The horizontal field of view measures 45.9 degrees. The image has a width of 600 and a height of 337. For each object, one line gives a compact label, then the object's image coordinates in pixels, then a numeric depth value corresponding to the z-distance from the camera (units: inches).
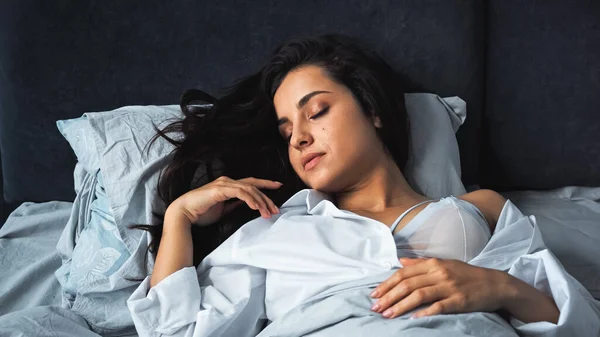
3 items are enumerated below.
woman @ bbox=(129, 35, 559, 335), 46.7
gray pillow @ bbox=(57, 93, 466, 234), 57.8
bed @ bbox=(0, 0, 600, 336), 67.3
